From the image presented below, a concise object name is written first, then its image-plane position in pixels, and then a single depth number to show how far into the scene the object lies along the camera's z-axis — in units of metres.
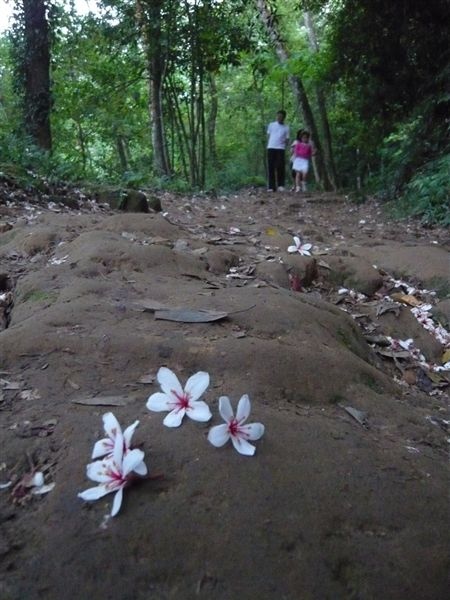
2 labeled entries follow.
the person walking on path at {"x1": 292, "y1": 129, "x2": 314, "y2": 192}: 12.25
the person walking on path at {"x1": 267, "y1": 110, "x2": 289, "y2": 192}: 12.24
